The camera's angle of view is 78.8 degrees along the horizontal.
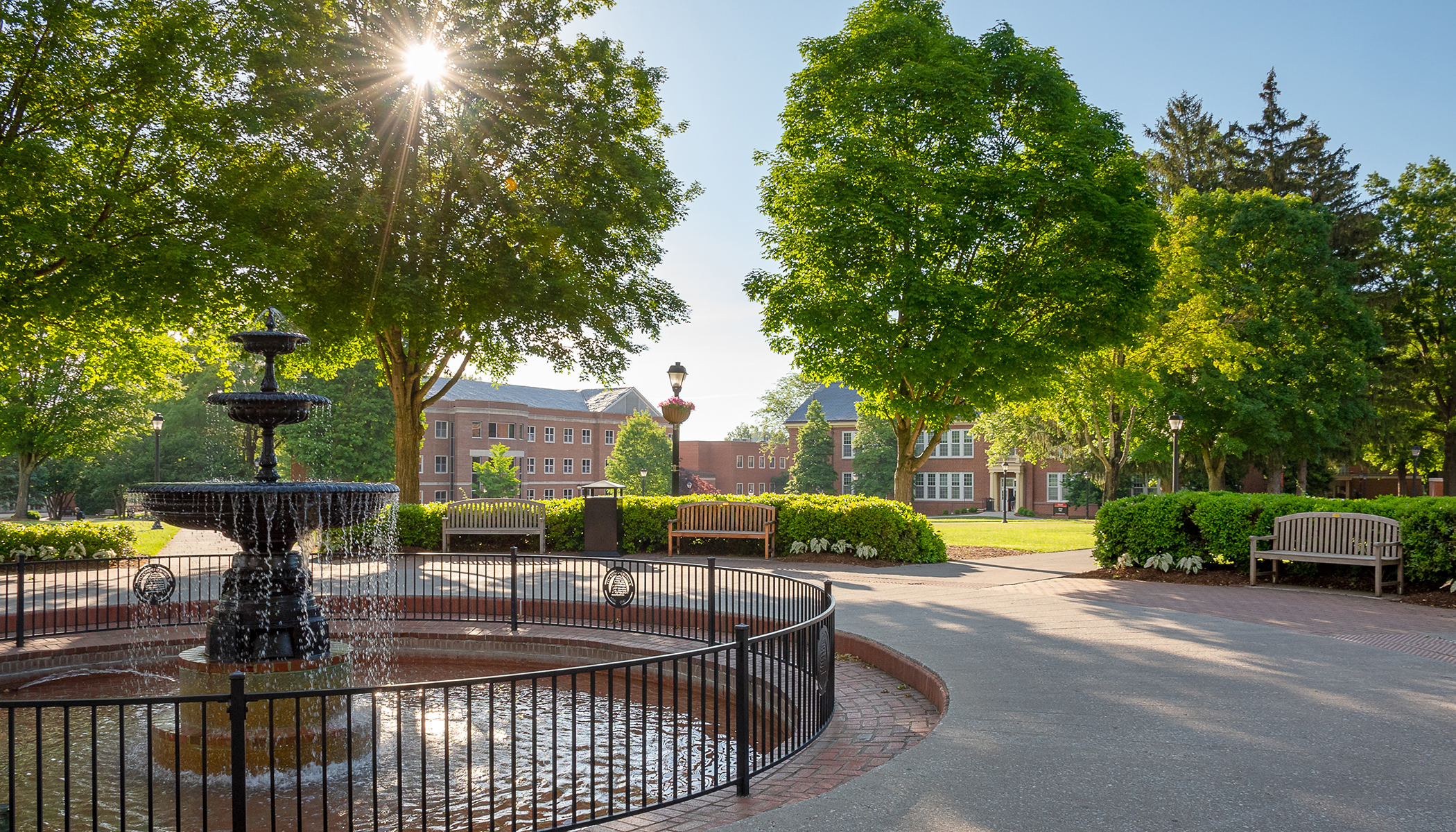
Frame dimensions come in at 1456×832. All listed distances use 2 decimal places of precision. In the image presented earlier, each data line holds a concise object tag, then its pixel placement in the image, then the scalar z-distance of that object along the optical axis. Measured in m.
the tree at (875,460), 60.66
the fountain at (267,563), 7.01
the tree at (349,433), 45.75
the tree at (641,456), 64.06
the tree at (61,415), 32.72
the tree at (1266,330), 30.77
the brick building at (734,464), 82.75
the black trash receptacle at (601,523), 18.06
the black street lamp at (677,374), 19.02
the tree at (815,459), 63.91
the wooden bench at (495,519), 18.78
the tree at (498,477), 58.03
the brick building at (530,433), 65.06
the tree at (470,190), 18.45
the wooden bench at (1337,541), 12.28
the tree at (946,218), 19.06
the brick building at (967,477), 59.34
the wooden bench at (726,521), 18.12
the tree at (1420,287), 38.34
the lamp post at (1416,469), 41.78
